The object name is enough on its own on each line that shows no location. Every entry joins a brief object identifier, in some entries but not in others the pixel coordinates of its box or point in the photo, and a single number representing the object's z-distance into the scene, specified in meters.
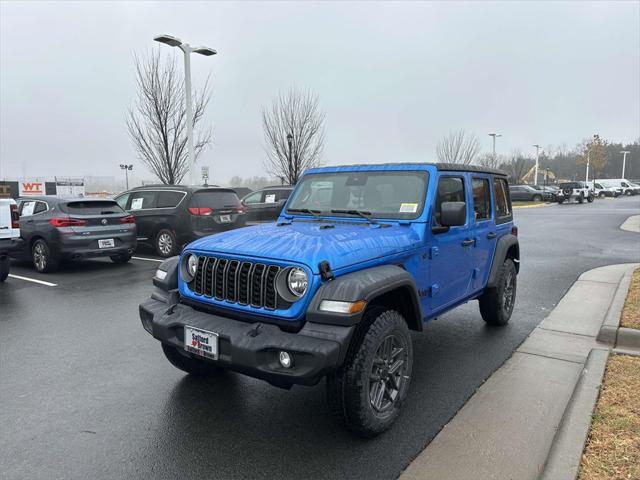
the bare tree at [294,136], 27.19
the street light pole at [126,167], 41.43
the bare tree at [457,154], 43.66
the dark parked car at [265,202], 13.80
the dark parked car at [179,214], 10.61
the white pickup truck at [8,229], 7.72
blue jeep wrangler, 2.83
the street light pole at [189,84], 16.19
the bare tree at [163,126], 20.89
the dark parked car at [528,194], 43.12
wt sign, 29.89
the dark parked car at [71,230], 8.80
